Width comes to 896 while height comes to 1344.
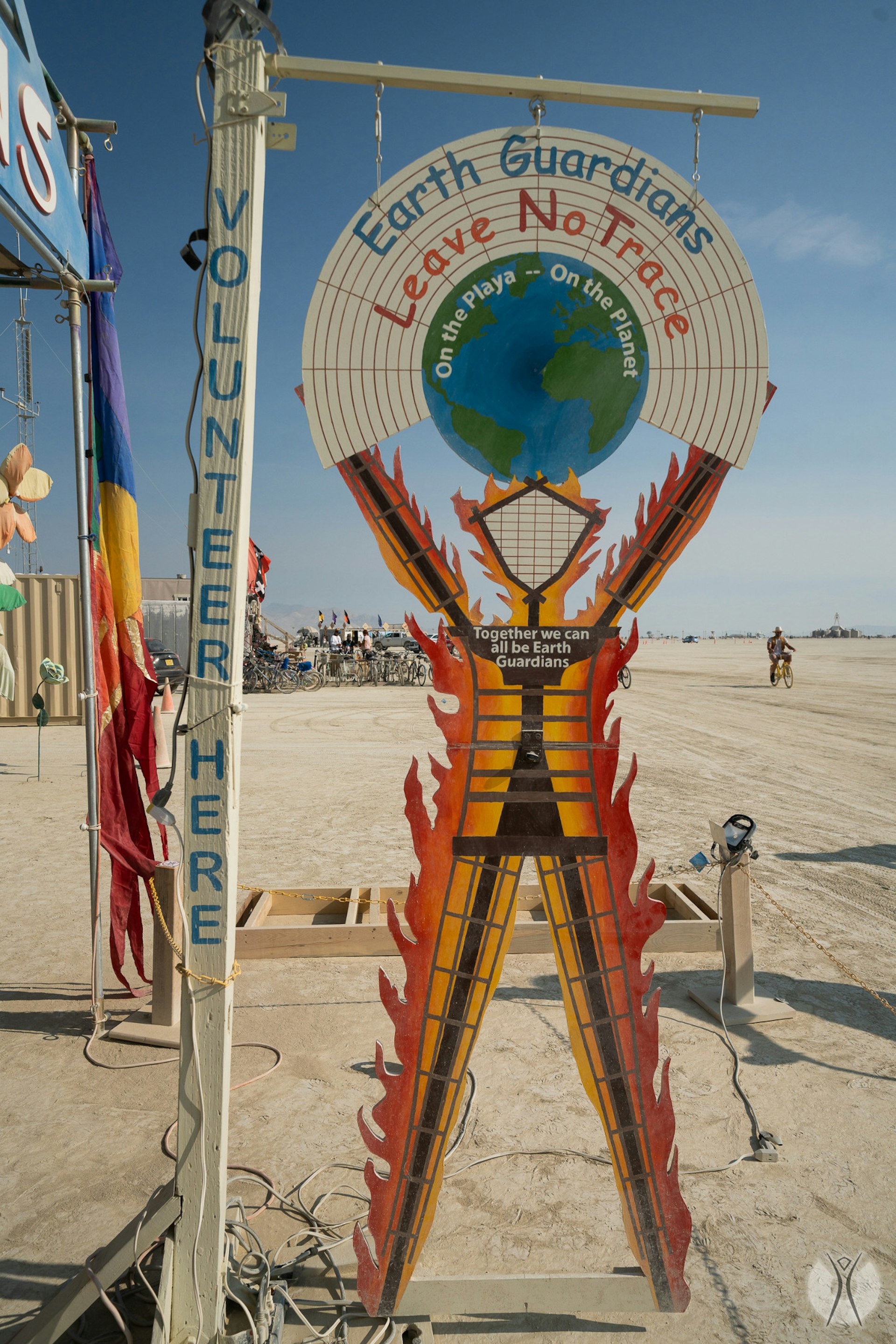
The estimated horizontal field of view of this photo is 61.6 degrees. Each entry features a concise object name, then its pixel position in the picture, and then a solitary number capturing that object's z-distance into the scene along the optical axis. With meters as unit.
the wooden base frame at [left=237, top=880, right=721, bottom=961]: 4.84
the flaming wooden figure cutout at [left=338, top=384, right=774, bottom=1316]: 2.34
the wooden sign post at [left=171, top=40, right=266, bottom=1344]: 1.99
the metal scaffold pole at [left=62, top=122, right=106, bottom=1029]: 3.84
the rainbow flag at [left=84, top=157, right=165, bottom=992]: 3.97
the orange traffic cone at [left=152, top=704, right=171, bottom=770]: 10.91
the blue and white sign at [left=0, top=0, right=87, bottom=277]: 2.92
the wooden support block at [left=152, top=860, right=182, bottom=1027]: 4.14
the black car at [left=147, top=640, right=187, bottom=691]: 17.83
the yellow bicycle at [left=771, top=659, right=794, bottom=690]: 23.36
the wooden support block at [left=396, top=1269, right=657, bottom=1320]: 2.34
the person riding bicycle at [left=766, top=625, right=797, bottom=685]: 22.11
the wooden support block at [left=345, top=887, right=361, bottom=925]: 5.10
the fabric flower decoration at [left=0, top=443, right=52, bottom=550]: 9.12
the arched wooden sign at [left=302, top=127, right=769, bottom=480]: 2.22
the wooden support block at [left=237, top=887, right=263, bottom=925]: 5.23
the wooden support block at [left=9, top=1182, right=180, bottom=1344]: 2.15
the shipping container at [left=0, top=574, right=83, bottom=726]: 15.23
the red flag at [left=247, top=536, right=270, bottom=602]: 16.31
